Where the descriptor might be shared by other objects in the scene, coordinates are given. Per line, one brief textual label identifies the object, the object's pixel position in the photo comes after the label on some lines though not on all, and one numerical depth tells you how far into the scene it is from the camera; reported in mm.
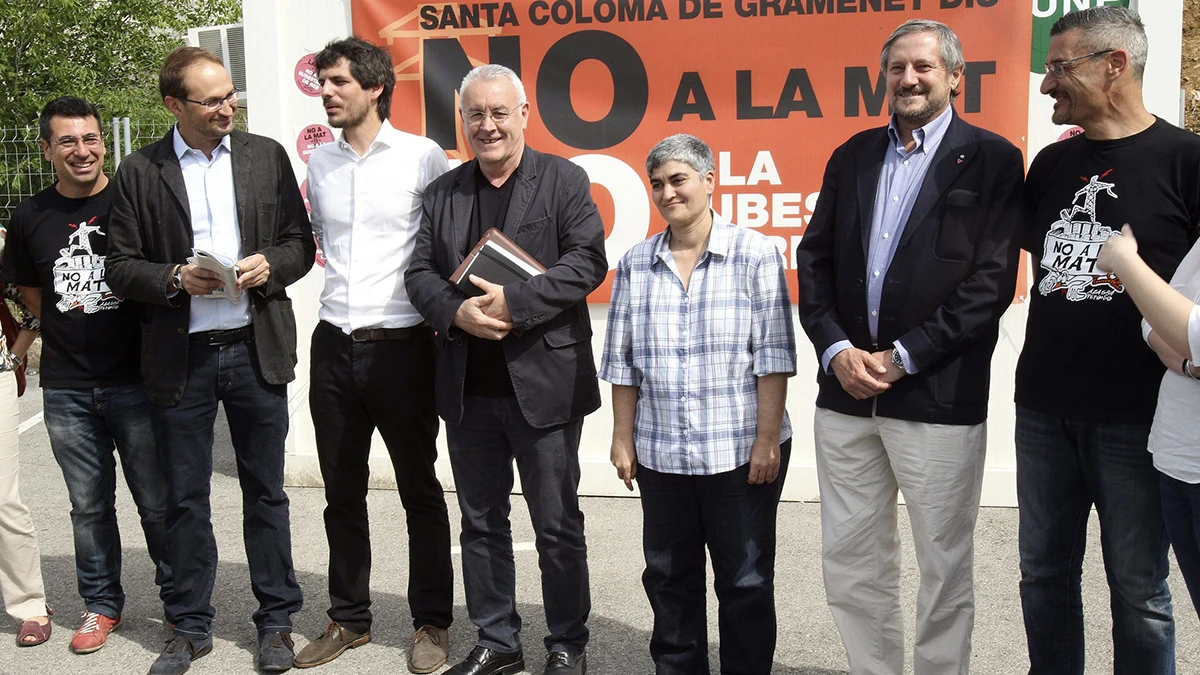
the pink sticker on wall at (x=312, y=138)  5727
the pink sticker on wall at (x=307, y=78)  5684
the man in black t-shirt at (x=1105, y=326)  2740
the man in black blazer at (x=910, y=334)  2971
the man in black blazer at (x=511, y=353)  3412
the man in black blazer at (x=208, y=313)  3639
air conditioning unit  13180
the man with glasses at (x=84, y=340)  3889
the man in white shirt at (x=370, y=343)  3697
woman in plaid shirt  3195
